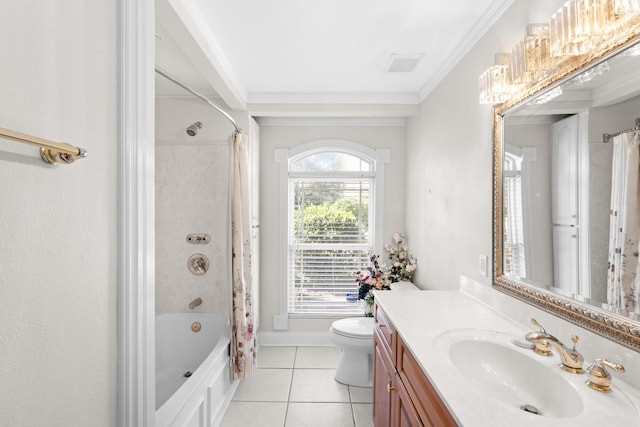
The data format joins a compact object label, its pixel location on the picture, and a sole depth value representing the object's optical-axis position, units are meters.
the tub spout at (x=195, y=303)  2.89
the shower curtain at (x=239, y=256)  2.46
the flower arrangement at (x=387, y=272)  2.97
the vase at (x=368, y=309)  2.99
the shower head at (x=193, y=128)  2.82
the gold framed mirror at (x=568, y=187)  1.00
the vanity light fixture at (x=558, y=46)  1.00
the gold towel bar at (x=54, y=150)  0.63
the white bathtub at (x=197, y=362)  1.95
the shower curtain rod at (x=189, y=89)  1.73
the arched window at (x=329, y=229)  3.47
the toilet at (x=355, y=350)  2.53
